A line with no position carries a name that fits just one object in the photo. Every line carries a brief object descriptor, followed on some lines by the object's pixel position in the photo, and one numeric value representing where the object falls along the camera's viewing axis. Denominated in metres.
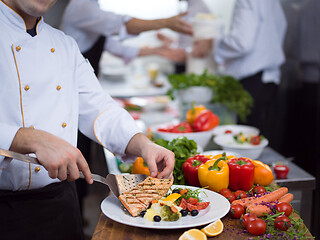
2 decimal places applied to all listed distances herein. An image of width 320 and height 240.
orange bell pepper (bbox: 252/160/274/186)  1.67
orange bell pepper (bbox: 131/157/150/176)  1.77
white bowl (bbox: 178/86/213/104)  2.94
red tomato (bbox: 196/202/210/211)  1.34
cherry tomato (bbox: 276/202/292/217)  1.33
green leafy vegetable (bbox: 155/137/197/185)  1.78
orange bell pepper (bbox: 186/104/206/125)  2.59
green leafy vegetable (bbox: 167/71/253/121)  2.86
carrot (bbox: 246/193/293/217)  1.33
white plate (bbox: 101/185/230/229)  1.20
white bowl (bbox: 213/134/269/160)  2.14
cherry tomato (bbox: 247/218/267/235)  1.22
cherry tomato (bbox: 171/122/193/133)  2.39
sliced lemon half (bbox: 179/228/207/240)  1.15
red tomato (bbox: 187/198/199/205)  1.36
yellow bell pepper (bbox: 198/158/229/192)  1.57
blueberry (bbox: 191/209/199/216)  1.28
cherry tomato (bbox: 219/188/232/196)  1.52
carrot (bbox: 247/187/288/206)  1.42
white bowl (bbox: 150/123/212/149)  2.30
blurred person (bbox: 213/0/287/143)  3.21
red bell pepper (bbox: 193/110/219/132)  2.48
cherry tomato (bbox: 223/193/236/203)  1.49
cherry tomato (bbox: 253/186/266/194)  1.55
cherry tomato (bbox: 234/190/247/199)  1.49
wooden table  1.21
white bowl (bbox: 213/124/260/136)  2.54
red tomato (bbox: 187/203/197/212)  1.33
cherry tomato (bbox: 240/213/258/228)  1.25
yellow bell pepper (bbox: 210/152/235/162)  1.70
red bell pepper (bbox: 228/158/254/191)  1.59
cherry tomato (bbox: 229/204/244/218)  1.34
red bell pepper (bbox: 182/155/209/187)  1.67
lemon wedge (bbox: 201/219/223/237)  1.19
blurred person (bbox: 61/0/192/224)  2.63
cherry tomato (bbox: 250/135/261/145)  2.21
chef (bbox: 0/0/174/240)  1.21
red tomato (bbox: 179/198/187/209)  1.34
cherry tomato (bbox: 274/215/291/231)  1.24
